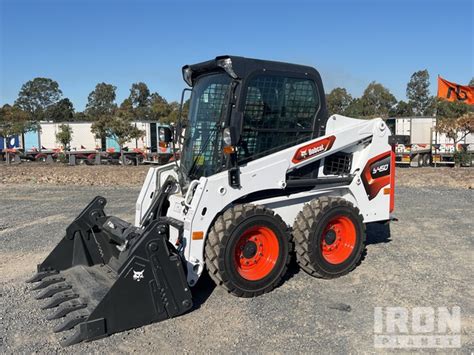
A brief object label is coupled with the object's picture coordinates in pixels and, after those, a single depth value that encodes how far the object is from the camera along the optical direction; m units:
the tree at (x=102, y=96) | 82.69
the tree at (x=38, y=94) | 89.69
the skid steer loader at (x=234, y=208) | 4.33
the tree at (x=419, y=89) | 69.56
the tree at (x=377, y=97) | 56.03
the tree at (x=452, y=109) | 33.56
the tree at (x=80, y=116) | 68.16
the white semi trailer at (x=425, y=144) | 25.10
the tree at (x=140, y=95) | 85.19
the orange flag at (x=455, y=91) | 23.97
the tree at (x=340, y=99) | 51.65
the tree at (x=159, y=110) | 57.44
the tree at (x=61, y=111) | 78.64
